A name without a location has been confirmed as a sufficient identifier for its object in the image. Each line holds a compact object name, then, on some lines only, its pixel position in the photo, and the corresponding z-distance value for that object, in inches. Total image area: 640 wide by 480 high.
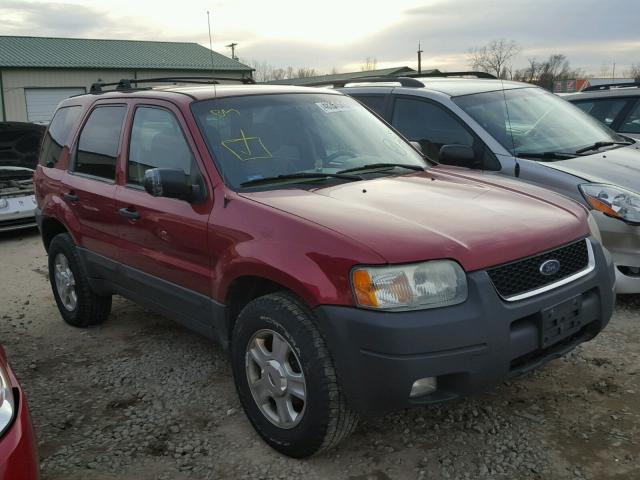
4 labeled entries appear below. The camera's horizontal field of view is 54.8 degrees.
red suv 99.1
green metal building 1251.2
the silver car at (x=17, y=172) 336.2
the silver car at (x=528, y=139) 180.7
